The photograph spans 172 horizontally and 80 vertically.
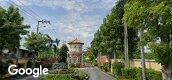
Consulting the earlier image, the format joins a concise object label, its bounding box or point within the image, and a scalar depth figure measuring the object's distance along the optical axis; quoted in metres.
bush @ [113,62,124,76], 15.37
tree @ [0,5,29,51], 12.69
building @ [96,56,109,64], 32.47
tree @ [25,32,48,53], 24.42
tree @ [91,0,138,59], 16.65
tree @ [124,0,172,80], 5.61
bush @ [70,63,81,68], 29.30
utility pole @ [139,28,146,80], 9.24
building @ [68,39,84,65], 33.31
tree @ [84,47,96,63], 43.44
